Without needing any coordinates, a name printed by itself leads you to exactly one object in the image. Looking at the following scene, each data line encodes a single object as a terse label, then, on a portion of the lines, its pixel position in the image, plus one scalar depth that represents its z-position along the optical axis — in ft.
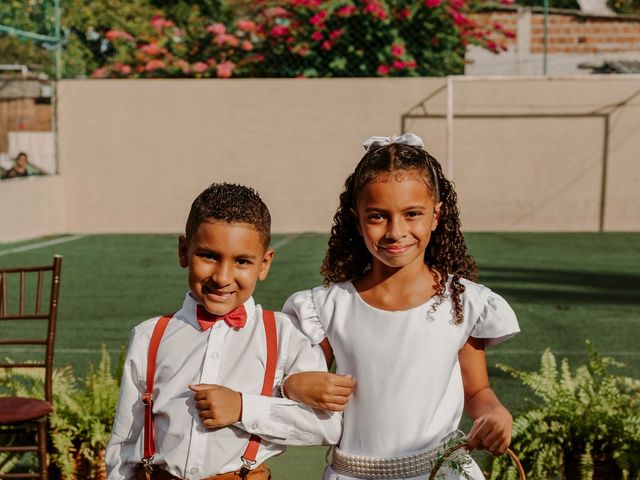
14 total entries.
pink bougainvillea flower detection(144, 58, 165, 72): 57.06
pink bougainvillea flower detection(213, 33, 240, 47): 56.65
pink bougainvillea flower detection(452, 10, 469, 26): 55.88
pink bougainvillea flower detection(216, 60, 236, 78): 55.67
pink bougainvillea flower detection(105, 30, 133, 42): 60.96
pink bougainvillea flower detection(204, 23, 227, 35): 57.62
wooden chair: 12.41
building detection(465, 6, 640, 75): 60.03
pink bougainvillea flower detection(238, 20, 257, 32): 56.79
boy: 7.84
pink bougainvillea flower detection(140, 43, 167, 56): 57.41
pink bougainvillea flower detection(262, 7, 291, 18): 56.67
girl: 8.31
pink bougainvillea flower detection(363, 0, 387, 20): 54.19
